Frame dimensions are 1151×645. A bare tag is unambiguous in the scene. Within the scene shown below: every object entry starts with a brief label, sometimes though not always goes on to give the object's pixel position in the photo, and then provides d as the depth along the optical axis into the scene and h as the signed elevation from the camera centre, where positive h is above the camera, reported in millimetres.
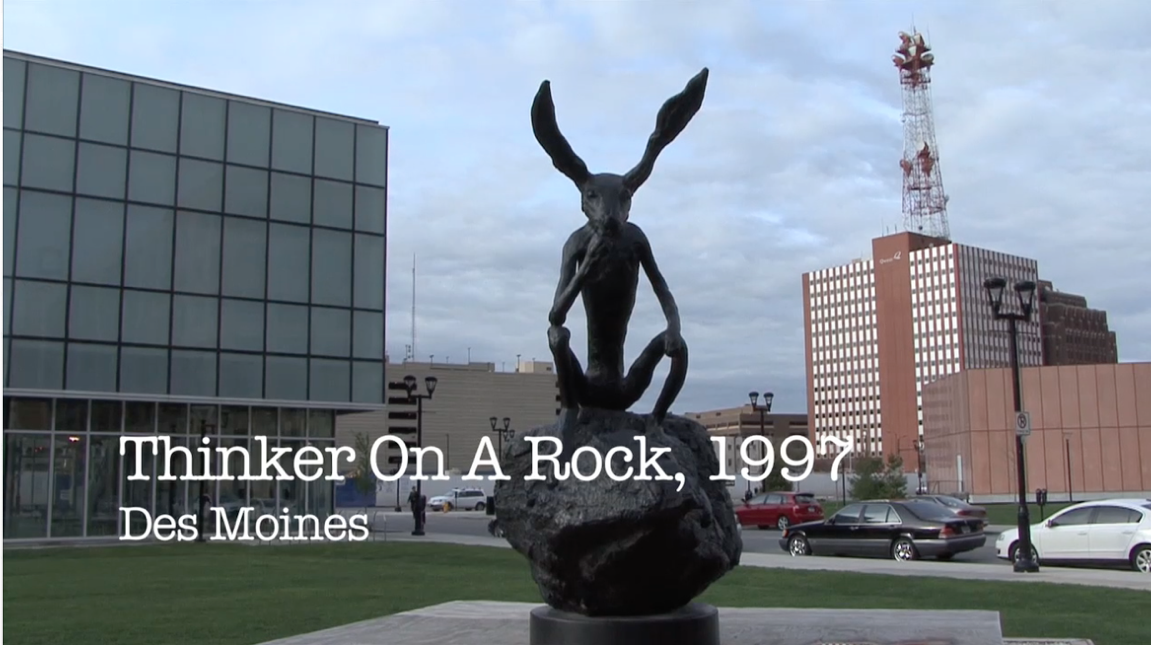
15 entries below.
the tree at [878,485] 38875 -1545
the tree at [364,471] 56441 -1628
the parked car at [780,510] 34156 -2158
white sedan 19156 -1727
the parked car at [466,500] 65312 -3501
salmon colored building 59594 +492
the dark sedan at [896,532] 22109 -1877
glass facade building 29938 +4624
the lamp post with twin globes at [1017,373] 18953 +1231
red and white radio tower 117438 +32969
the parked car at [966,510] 26469 -1692
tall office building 131875 +14636
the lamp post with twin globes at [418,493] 32688 -1574
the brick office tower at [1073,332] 119250 +12047
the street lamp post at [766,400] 34406 +1310
